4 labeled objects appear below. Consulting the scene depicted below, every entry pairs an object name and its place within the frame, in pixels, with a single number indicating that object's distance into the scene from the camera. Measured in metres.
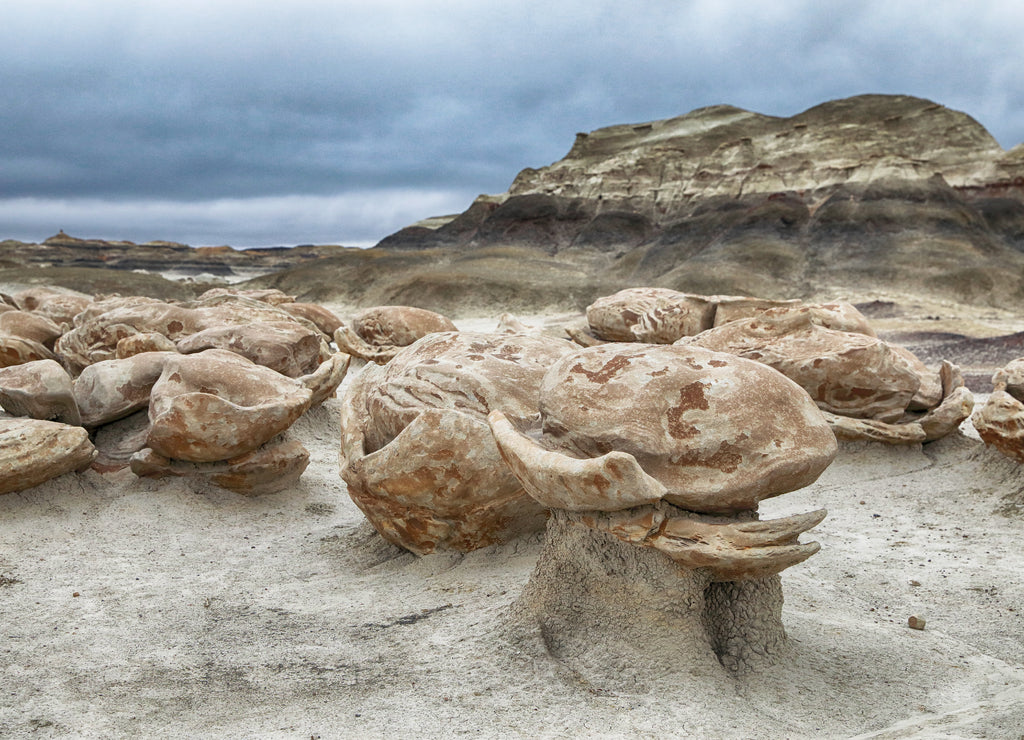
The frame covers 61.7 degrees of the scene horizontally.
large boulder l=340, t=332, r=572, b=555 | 4.04
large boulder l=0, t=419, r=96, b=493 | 5.05
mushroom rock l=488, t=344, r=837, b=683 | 3.02
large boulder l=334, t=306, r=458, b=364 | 10.94
